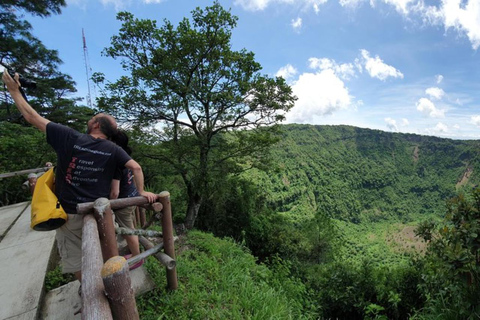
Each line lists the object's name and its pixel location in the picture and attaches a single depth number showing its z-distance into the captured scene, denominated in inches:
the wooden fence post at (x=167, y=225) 97.2
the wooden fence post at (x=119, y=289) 36.9
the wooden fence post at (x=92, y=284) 35.2
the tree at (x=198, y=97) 328.8
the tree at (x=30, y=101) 266.8
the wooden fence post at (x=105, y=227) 65.9
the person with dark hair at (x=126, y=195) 95.7
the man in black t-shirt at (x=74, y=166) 74.3
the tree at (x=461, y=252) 97.7
